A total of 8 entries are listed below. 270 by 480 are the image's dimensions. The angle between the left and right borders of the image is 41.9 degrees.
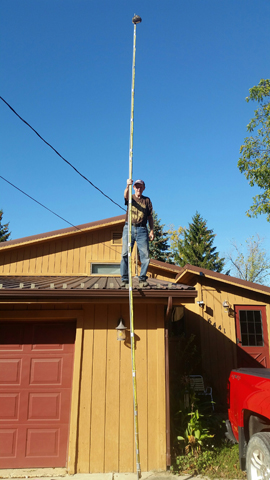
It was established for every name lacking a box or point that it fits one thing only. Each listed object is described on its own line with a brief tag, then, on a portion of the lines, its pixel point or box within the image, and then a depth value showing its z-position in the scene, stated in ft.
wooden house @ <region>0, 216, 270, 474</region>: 17.28
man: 18.62
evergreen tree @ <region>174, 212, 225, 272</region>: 91.40
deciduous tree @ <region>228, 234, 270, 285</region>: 105.19
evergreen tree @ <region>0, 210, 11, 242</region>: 95.39
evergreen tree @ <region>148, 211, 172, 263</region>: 90.58
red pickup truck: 12.41
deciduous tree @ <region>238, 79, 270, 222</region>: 39.65
